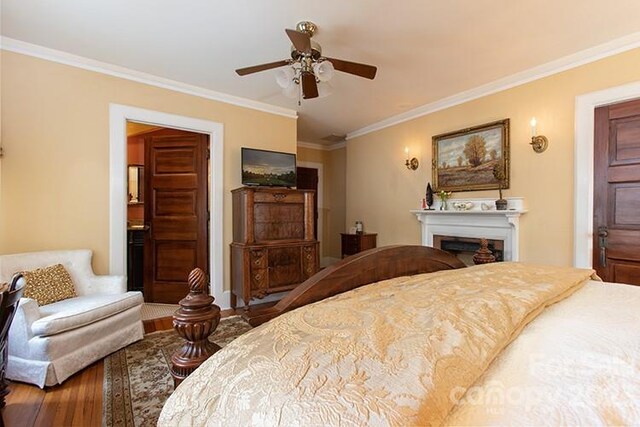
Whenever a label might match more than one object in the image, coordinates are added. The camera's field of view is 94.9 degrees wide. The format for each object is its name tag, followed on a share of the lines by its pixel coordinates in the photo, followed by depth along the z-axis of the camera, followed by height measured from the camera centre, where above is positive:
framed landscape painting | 3.32 +0.69
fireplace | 3.18 -0.17
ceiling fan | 2.21 +1.14
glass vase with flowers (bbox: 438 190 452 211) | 3.83 +0.21
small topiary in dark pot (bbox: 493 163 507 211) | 3.23 +0.40
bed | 0.54 -0.34
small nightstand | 4.77 -0.47
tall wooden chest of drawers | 3.36 -0.34
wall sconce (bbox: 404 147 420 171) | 4.25 +0.75
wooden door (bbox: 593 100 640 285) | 2.47 +0.18
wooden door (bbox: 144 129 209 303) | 3.82 -0.02
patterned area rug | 1.67 -1.14
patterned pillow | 2.21 -0.56
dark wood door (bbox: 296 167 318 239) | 6.07 +0.72
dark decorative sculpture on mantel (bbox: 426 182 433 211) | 3.98 +0.23
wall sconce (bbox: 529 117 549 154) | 2.98 +0.75
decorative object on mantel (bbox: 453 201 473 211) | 3.58 +0.10
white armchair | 1.92 -0.79
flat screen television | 3.71 +0.60
